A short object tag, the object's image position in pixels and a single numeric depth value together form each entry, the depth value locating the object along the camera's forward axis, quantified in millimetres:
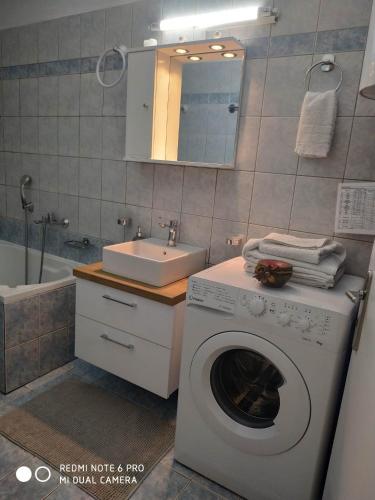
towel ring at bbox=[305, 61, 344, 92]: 1615
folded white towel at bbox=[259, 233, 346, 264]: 1458
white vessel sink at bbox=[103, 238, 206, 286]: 1744
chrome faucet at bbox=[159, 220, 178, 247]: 2127
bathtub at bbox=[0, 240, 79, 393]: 1933
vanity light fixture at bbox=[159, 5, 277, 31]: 1723
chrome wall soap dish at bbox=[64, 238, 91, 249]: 2582
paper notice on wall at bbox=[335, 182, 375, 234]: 1610
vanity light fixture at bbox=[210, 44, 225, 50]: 1793
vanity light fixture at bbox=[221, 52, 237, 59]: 1836
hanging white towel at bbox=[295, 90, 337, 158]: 1611
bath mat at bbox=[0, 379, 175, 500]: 1515
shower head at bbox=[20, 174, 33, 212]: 2760
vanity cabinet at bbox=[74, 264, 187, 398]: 1690
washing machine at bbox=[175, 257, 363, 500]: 1215
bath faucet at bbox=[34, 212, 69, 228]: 2676
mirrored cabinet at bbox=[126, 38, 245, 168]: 1880
